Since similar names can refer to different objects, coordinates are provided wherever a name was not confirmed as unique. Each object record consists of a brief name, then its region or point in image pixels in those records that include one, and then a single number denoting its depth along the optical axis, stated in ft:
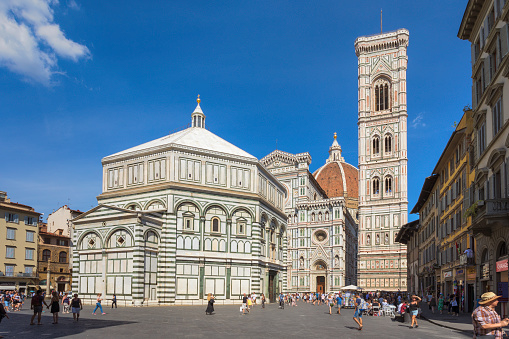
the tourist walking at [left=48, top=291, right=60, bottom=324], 77.27
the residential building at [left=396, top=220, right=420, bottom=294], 221.05
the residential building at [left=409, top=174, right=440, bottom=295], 158.10
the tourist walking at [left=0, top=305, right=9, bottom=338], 59.41
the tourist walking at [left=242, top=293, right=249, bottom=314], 109.71
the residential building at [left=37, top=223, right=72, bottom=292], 217.15
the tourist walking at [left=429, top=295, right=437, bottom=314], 128.67
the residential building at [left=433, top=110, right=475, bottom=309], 106.73
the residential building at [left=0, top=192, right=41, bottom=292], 195.21
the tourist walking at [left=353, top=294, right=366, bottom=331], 74.84
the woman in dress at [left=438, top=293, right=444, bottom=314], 119.25
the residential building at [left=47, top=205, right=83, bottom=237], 251.76
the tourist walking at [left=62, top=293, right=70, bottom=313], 110.11
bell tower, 306.35
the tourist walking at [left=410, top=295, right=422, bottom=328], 81.61
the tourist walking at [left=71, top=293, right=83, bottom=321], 81.20
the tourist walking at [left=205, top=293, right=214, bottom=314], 102.53
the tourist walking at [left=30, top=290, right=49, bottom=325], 74.49
